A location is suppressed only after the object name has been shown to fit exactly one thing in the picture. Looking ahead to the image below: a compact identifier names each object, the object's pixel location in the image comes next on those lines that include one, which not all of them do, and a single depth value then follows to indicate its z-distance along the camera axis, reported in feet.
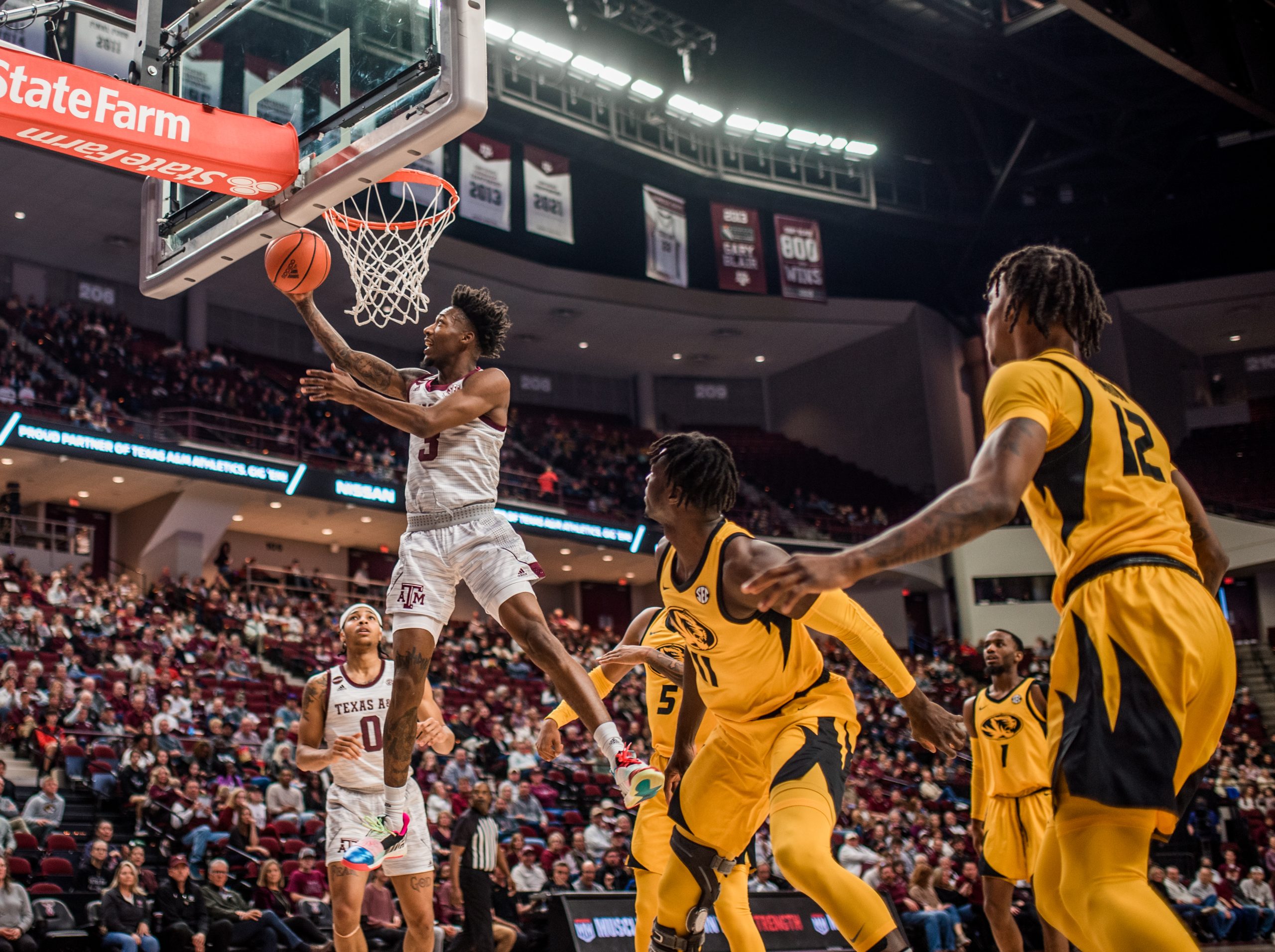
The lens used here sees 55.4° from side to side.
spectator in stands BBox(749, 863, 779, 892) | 45.75
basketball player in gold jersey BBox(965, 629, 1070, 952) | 24.27
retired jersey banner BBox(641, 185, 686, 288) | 101.35
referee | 32.40
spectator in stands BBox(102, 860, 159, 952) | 31.24
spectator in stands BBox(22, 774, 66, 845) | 37.63
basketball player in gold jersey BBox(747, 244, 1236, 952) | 9.01
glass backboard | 18.95
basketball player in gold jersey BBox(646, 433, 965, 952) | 15.37
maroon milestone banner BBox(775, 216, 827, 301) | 108.37
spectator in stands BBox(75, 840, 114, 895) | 34.30
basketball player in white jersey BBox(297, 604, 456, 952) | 20.89
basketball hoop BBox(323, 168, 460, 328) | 25.35
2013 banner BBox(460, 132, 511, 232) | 89.61
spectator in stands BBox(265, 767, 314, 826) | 41.65
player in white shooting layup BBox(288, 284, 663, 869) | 18.24
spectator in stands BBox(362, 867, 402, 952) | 35.27
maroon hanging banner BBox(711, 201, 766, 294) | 105.29
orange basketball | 20.33
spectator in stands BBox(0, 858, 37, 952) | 30.25
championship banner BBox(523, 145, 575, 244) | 94.63
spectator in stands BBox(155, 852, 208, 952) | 32.48
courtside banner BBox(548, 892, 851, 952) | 31.07
